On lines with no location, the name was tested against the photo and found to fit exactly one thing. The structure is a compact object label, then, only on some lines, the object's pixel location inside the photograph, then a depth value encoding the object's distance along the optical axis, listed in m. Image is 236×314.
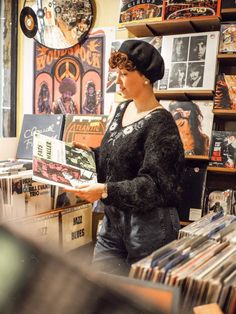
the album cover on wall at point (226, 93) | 2.28
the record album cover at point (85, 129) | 2.84
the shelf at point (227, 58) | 2.27
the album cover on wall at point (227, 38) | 2.27
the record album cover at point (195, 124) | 2.34
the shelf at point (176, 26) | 2.33
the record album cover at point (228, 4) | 2.30
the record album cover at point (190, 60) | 2.32
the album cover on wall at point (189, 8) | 2.29
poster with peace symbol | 3.02
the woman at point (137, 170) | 1.30
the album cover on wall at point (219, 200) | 2.31
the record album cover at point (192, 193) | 2.33
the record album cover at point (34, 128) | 2.98
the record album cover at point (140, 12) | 2.50
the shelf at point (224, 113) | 2.26
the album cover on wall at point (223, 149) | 2.29
